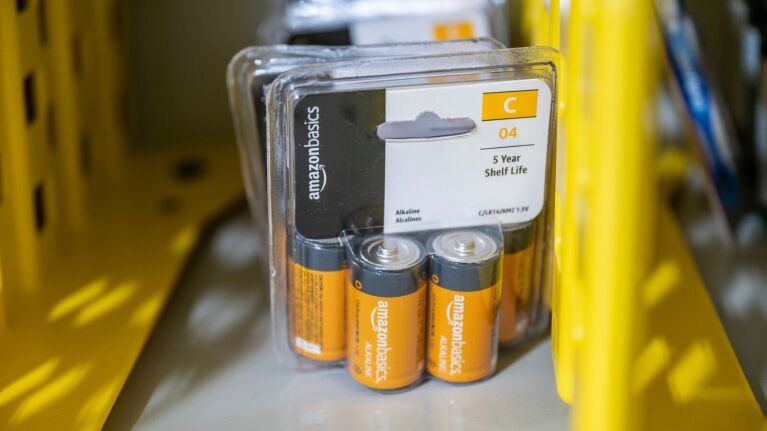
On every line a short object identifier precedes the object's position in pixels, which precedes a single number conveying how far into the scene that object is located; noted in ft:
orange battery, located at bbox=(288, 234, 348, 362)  1.91
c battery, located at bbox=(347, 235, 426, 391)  1.88
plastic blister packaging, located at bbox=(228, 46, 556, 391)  1.87
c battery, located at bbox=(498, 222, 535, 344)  1.95
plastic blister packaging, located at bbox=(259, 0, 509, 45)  2.18
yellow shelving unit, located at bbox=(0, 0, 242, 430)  1.97
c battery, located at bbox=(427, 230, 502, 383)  1.89
